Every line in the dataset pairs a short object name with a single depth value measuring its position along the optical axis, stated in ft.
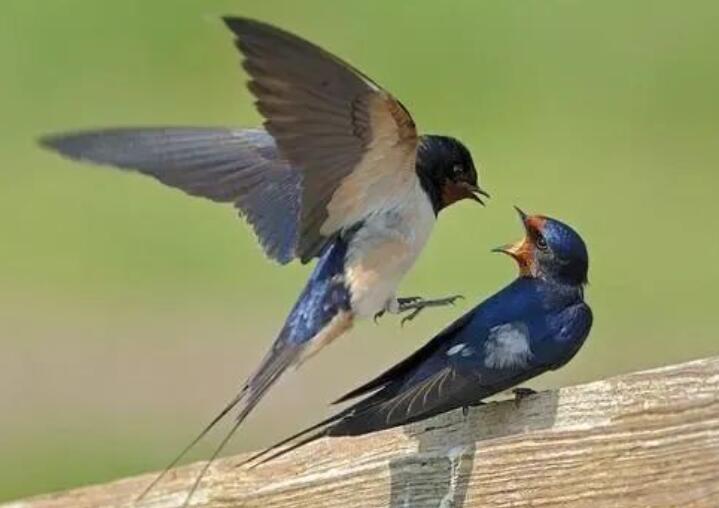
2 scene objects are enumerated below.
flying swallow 18.78
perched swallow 18.20
